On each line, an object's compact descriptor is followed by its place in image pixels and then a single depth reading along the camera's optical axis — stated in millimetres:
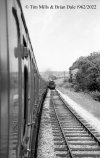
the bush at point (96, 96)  34031
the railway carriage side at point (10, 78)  2148
